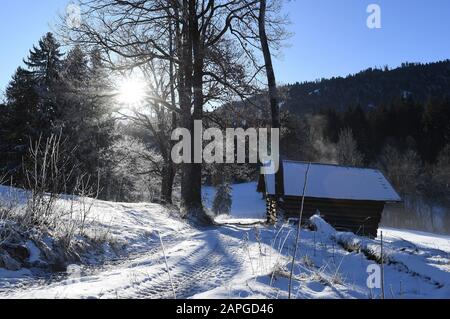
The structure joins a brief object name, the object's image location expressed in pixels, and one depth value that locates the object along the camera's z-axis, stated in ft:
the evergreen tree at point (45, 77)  77.58
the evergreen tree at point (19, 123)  78.28
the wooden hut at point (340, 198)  61.36
